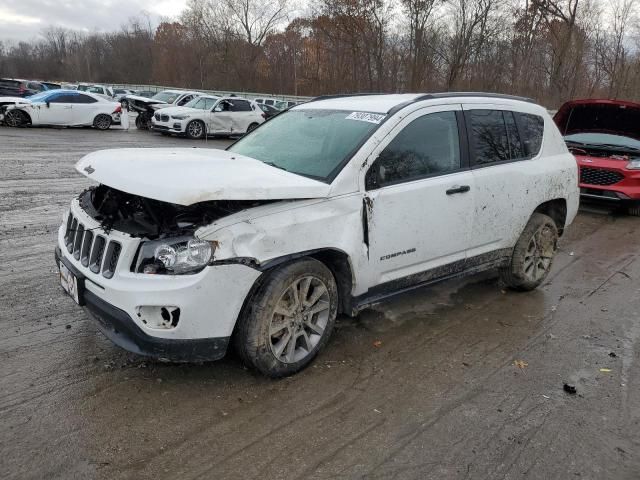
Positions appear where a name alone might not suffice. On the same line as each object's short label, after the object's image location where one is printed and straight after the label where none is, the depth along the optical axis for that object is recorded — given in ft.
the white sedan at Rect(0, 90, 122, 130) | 62.59
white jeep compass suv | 9.70
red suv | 29.71
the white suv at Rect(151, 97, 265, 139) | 65.51
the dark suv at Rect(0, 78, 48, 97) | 81.97
